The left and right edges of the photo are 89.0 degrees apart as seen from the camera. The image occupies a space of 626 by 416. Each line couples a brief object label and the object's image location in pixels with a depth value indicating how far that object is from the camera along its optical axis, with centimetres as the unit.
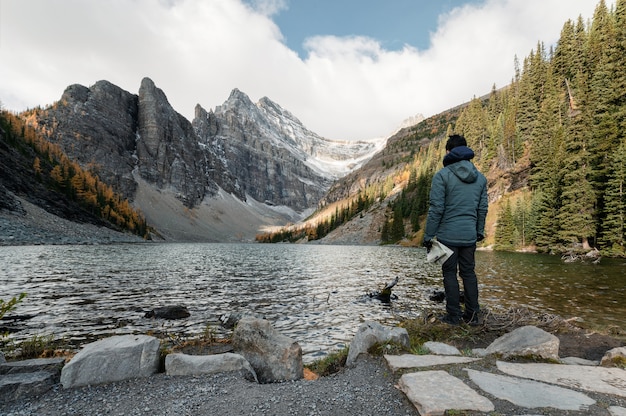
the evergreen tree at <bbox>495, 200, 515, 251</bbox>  6716
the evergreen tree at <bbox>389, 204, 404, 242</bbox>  11438
